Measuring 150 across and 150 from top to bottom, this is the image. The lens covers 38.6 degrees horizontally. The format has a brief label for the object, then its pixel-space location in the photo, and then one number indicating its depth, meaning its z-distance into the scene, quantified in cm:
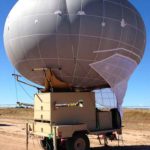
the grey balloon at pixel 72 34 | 682
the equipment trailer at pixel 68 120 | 713
